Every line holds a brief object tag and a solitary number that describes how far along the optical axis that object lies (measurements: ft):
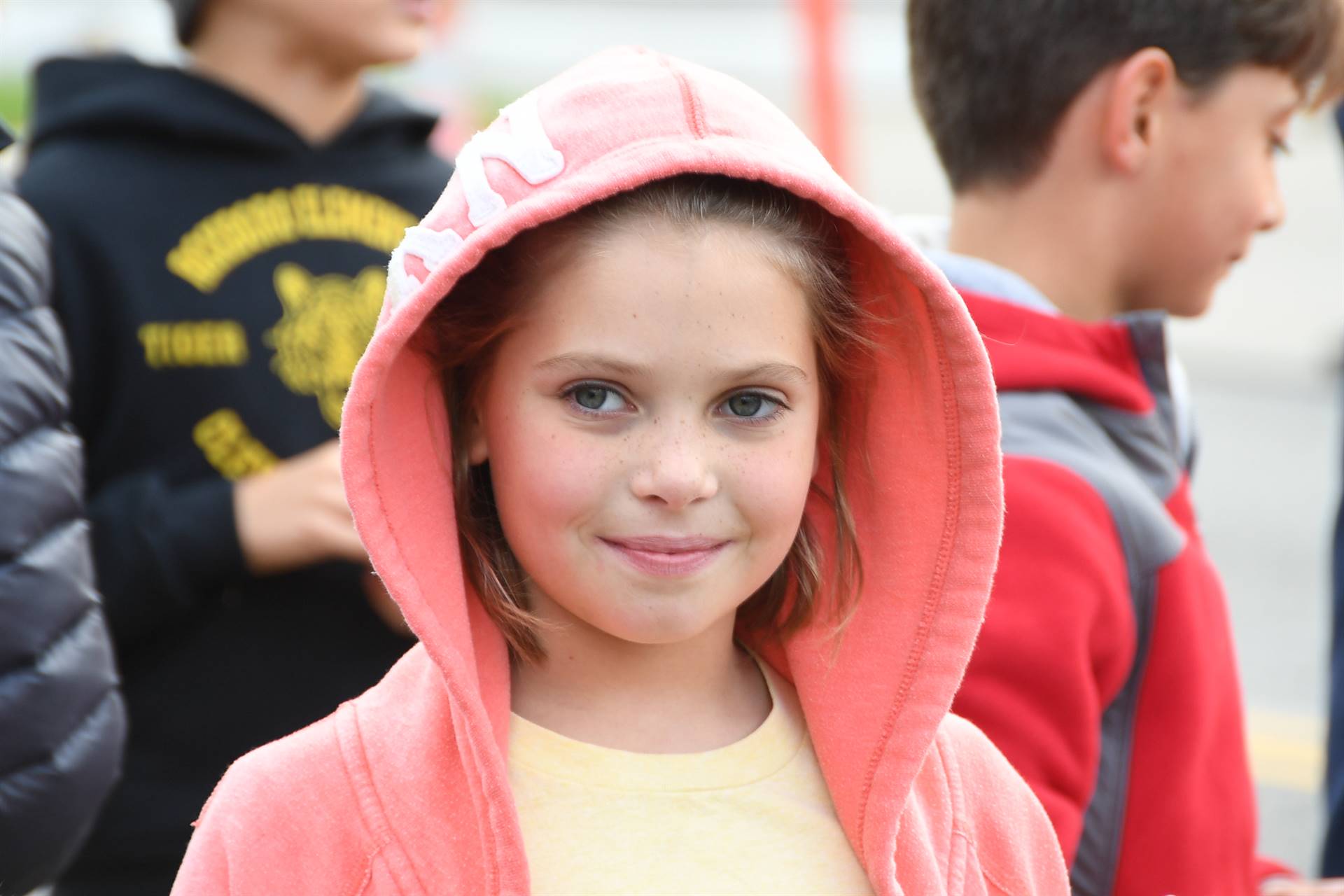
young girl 11.40
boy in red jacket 14.26
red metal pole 64.90
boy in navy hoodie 17.72
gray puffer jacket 12.35
